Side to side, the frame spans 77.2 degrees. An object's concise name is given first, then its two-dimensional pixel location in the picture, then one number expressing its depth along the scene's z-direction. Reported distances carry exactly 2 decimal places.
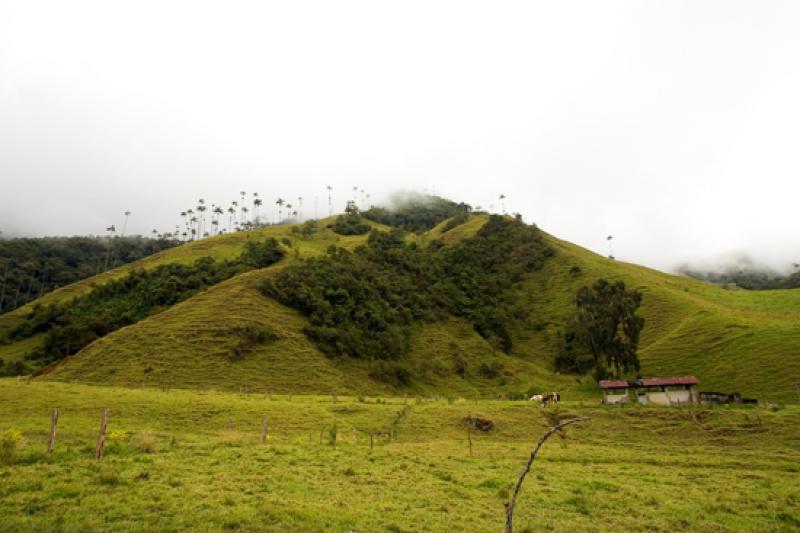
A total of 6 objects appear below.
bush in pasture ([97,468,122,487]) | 18.94
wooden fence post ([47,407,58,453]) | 23.53
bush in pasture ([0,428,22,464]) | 21.25
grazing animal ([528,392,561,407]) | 53.61
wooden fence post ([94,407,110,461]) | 22.56
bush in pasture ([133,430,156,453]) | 25.88
